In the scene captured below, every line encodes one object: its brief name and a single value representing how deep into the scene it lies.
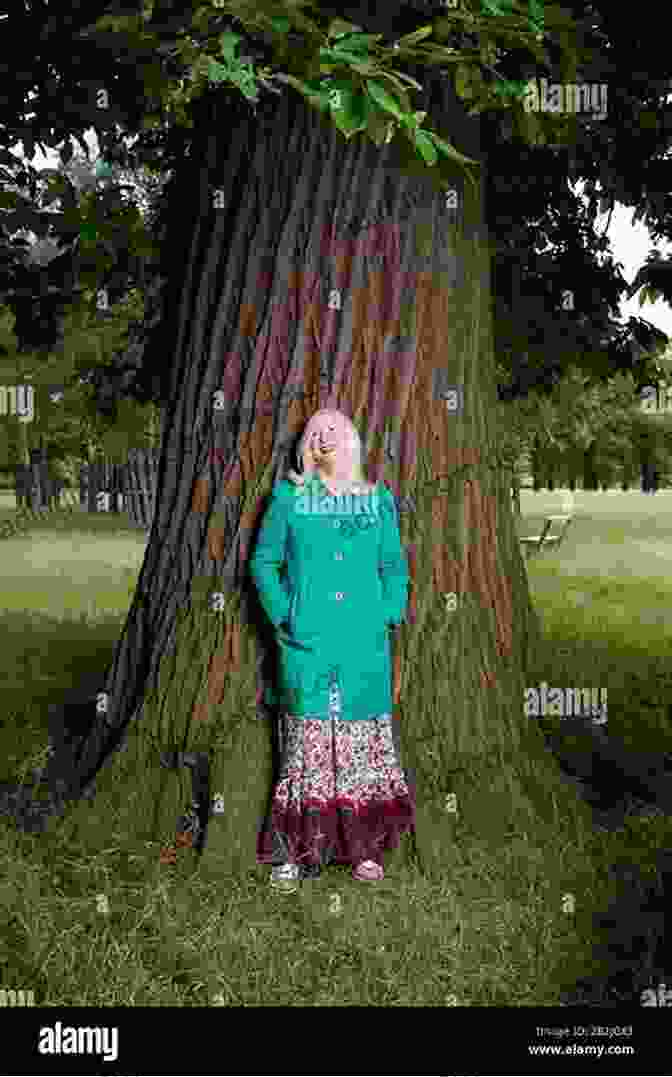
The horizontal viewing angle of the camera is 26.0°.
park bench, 20.22
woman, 5.32
